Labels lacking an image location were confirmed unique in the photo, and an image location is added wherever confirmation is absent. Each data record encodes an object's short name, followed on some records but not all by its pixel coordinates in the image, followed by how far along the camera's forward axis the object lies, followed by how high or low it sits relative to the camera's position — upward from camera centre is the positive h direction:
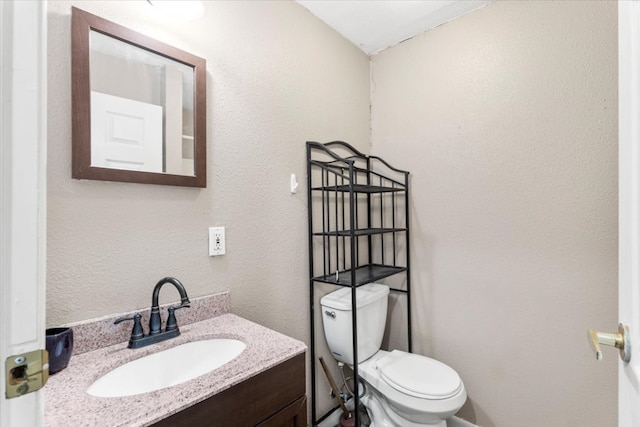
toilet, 1.33 -0.82
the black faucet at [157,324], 0.94 -0.37
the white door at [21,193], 0.36 +0.03
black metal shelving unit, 1.61 -0.05
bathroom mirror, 0.90 +0.38
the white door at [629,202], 0.54 +0.02
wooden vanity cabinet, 0.69 -0.50
